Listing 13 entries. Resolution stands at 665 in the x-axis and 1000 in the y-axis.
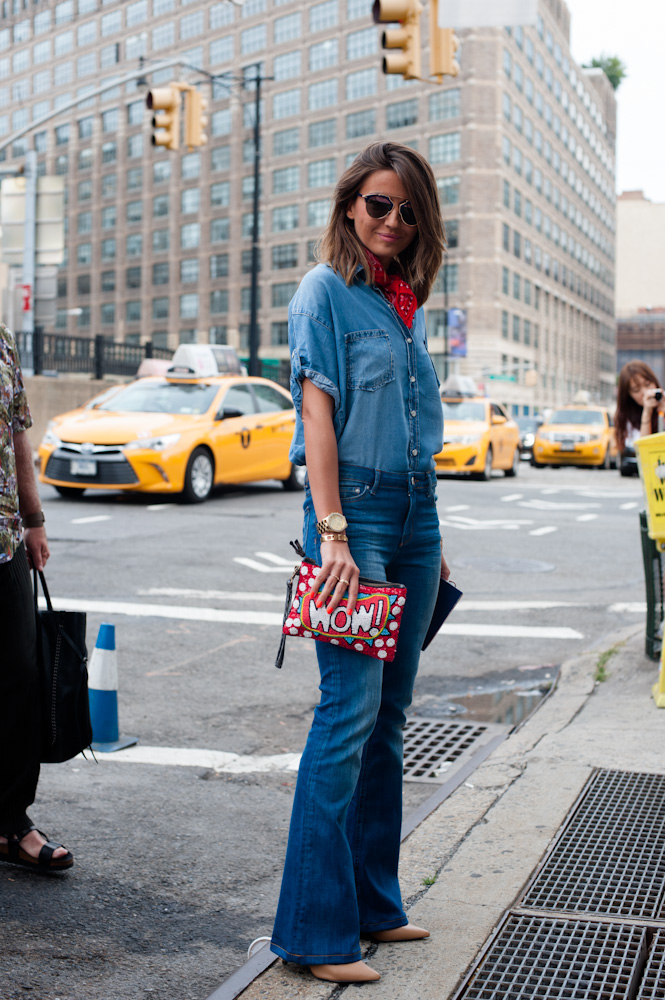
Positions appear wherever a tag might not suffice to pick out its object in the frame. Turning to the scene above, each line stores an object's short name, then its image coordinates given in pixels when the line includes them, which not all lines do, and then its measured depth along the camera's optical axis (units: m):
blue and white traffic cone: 4.66
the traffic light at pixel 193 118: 18.48
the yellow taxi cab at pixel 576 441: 27.42
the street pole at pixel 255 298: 32.34
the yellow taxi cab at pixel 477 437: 19.92
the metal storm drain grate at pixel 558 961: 2.56
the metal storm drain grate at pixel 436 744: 4.57
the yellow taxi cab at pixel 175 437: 12.95
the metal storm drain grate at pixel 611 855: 3.08
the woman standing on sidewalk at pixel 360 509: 2.58
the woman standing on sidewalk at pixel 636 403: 5.82
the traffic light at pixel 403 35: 11.20
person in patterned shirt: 3.26
